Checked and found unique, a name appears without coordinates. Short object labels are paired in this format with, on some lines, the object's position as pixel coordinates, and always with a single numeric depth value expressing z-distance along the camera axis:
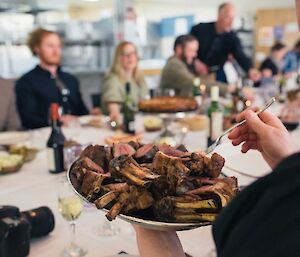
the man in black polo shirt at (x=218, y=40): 4.52
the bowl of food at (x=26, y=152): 1.72
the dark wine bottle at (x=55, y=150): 1.57
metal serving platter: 0.61
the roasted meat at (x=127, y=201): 0.65
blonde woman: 3.15
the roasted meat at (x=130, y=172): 0.66
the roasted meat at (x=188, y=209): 0.62
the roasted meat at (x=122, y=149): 0.86
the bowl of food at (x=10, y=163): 1.56
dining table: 0.98
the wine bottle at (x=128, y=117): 2.22
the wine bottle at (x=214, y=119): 1.86
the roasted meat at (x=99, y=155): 0.85
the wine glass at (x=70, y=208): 0.97
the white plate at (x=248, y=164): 1.19
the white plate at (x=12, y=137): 1.97
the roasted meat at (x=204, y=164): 0.69
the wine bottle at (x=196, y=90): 2.89
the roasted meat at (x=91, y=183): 0.70
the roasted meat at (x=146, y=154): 0.81
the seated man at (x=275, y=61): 6.47
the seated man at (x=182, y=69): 3.90
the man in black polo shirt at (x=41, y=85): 2.94
